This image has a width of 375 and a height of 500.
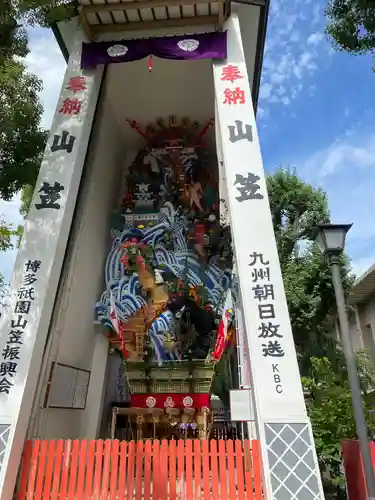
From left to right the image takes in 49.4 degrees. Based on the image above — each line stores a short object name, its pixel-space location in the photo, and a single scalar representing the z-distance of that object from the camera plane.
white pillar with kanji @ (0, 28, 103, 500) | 4.53
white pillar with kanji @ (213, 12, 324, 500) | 4.06
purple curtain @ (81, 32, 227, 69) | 6.60
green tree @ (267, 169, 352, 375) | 12.20
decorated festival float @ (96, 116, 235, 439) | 7.70
